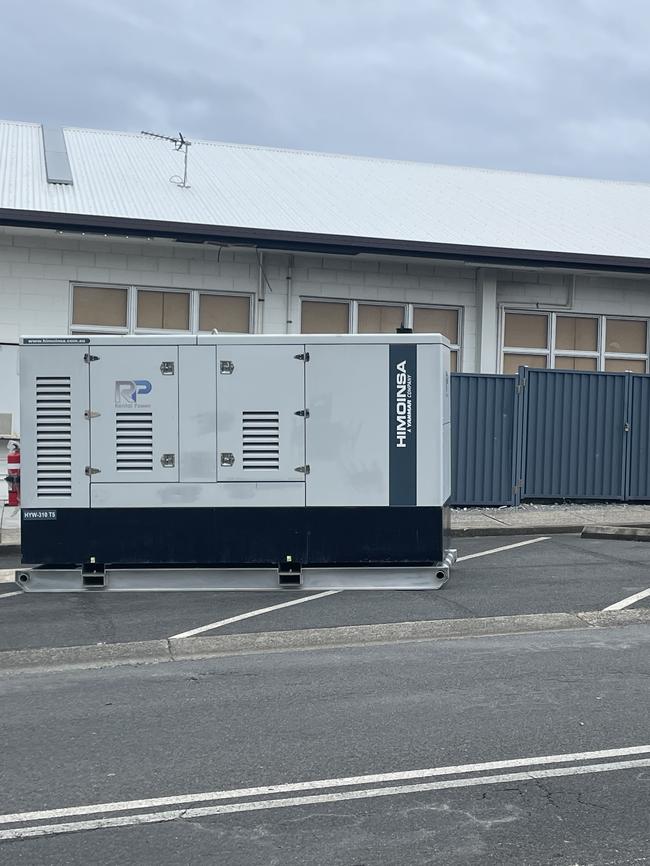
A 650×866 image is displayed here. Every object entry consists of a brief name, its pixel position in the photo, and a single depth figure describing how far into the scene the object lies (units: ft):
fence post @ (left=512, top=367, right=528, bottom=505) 57.00
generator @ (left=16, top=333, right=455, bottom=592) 34.60
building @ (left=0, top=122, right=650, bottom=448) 56.24
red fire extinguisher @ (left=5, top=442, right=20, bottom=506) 38.42
